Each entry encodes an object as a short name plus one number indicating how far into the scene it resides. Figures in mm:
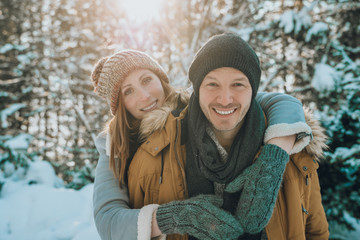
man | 1247
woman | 1343
